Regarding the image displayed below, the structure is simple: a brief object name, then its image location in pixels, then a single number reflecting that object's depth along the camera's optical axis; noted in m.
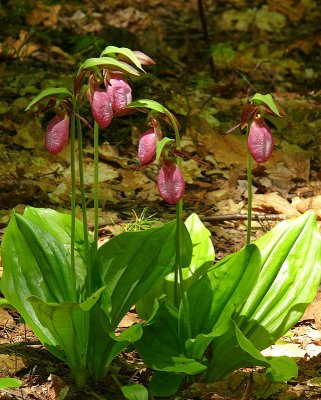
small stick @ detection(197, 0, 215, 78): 10.62
